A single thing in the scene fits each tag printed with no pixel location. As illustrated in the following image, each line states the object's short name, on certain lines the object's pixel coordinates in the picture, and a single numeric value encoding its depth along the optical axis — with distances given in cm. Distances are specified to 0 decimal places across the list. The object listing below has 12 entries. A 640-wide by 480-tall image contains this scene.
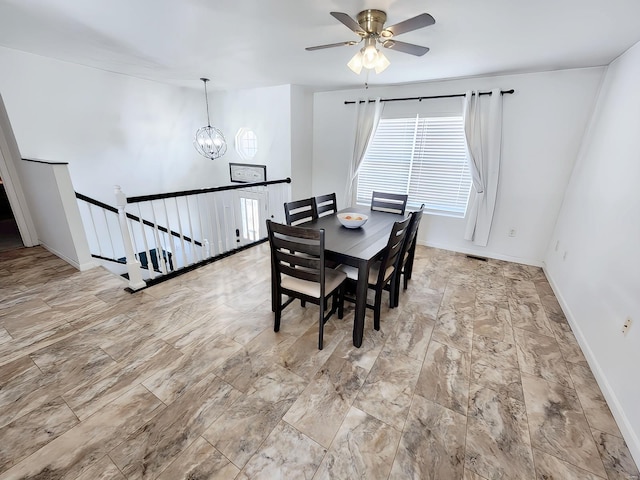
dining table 188
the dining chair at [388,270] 196
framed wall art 493
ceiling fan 181
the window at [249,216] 508
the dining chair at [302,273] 179
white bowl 245
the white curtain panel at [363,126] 405
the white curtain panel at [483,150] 332
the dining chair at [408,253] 235
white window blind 374
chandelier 464
